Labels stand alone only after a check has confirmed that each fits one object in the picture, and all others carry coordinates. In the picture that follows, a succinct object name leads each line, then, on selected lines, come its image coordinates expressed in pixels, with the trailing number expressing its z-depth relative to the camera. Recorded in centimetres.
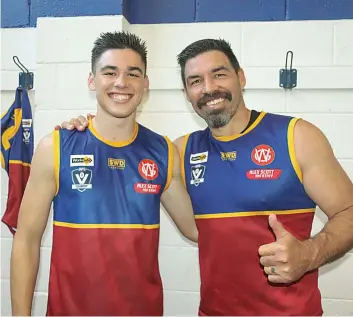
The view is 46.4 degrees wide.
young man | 150
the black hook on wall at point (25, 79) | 229
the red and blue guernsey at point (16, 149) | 216
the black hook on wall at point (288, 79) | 212
